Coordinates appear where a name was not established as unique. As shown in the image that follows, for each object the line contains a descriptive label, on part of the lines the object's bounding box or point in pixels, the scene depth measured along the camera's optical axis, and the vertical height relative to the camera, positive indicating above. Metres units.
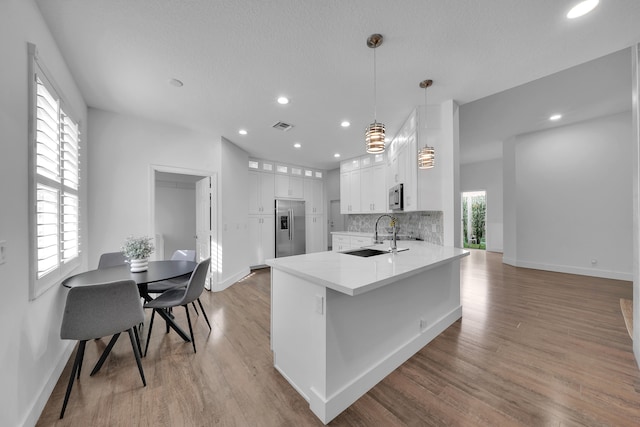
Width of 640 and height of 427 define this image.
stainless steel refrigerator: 6.10 -0.39
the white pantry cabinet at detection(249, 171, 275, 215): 5.63 +0.51
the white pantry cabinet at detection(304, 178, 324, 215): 6.68 +0.50
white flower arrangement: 2.36 -0.35
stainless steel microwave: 3.59 +0.22
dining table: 2.06 -0.58
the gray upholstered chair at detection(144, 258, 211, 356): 2.25 -0.83
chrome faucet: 2.53 -0.23
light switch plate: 1.22 -0.18
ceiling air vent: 3.70 +1.42
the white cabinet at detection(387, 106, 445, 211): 3.06 +0.59
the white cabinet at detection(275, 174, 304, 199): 6.10 +0.73
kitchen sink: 2.44 -0.43
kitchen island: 1.49 -0.81
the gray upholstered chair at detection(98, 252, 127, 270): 2.78 -0.54
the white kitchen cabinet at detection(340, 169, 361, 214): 5.82 +0.54
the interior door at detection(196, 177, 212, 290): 4.18 -0.09
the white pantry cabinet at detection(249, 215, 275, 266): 5.62 -0.62
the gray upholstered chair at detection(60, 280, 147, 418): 1.65 -0.72
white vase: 2.37 -0.51
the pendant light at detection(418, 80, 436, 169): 2.59 +0.65
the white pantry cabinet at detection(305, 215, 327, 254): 6.66 -0.59
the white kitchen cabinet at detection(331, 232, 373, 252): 5.23 -0.66
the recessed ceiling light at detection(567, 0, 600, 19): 1.59 +1.42
